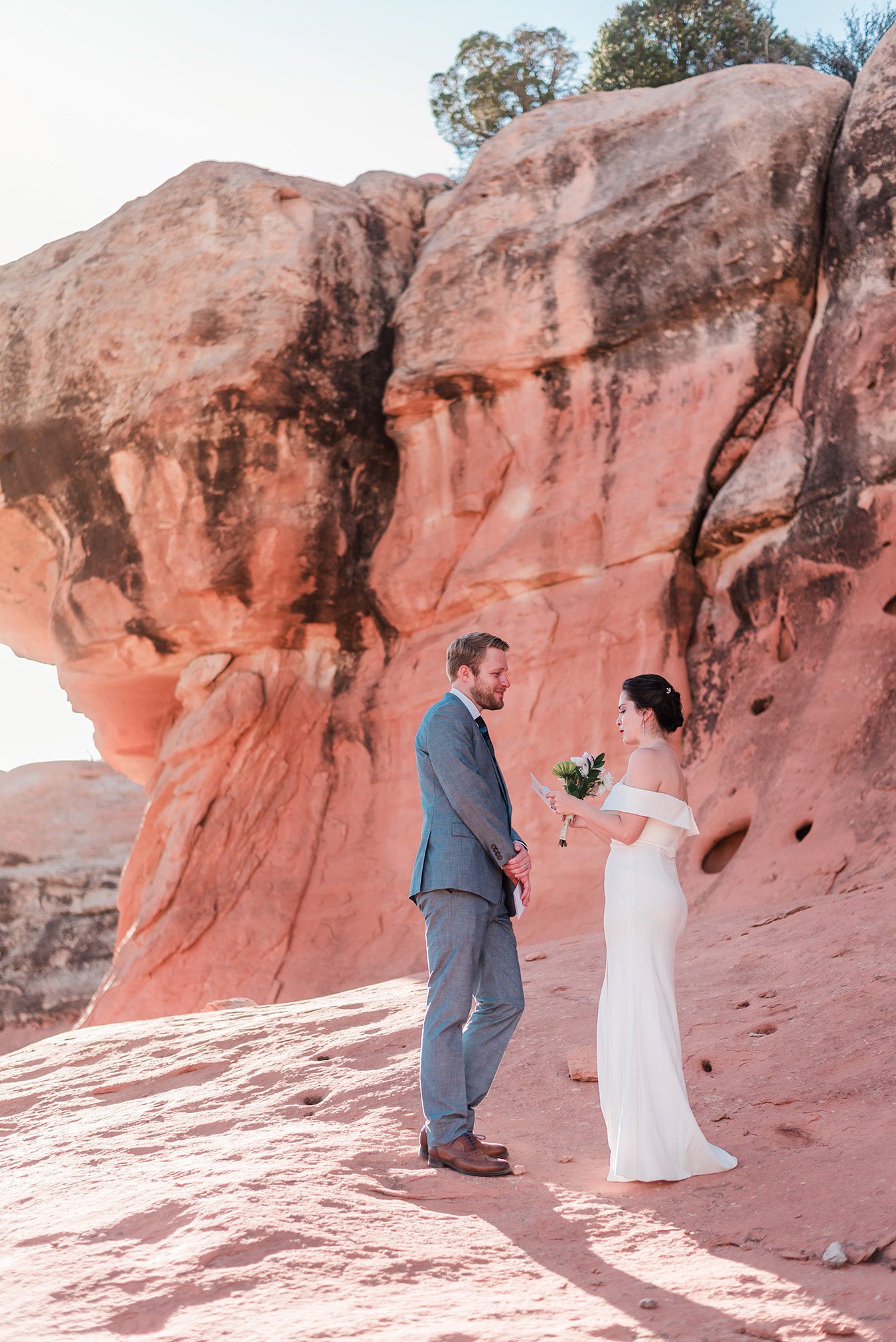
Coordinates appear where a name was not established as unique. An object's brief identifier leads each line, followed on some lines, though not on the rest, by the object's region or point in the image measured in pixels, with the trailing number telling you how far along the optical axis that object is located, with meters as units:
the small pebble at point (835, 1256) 2.96
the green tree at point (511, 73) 18.80
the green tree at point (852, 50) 16.41
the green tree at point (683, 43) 17.55
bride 3.87
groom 4.04
